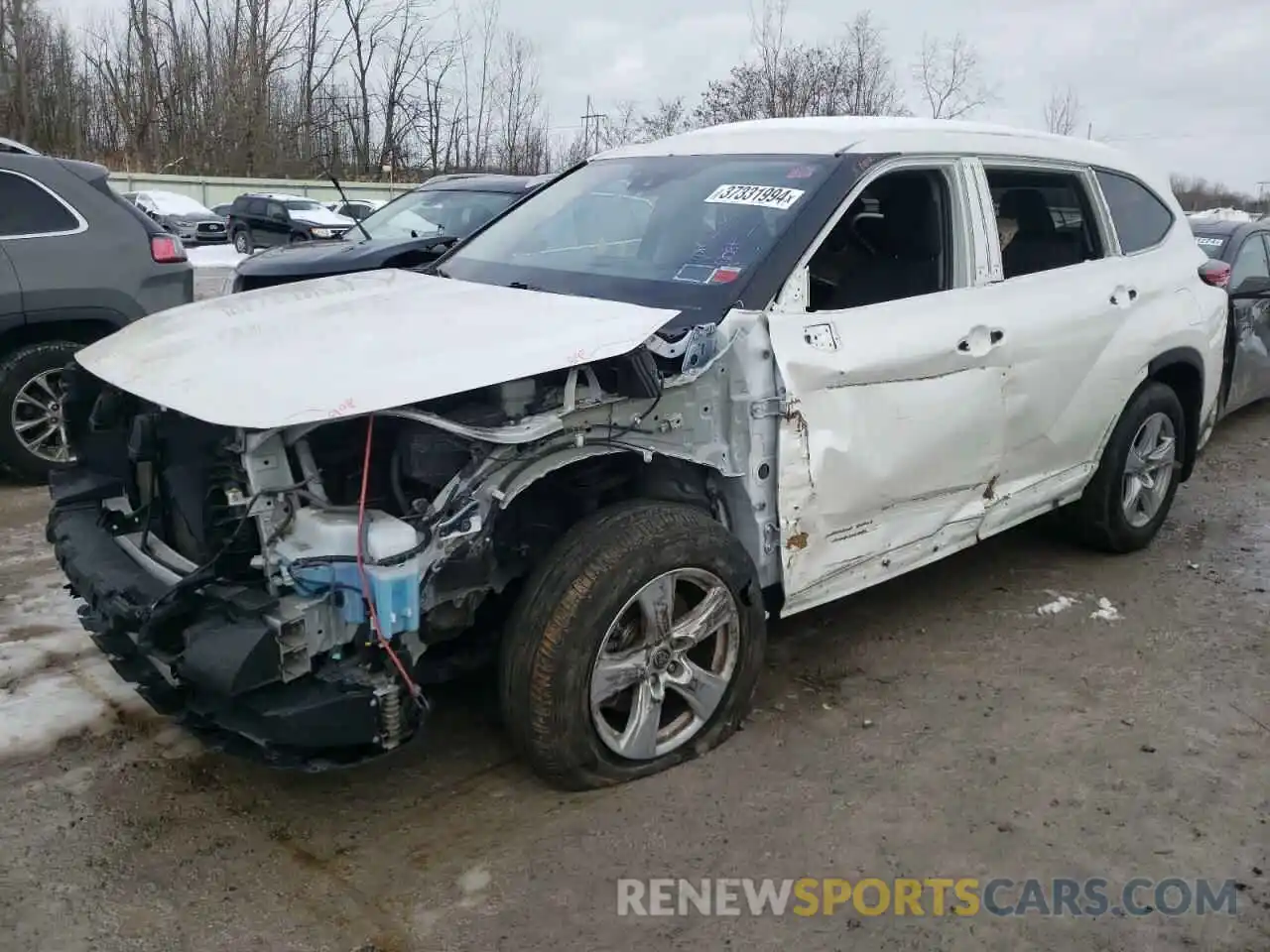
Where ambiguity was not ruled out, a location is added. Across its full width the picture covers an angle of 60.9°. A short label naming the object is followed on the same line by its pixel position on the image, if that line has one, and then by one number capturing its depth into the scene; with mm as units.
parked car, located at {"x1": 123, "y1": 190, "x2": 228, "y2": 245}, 25088
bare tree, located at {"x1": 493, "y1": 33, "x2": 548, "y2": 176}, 48719
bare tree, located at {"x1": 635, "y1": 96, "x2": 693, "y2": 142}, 37062
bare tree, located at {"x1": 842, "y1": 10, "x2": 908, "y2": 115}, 34650
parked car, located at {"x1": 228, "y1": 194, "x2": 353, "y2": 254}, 21438
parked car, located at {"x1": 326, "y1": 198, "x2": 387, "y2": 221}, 23397
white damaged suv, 2693
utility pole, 45075
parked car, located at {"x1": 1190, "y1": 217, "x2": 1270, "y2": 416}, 7551
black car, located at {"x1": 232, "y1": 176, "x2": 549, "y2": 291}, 7824
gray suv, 6039
